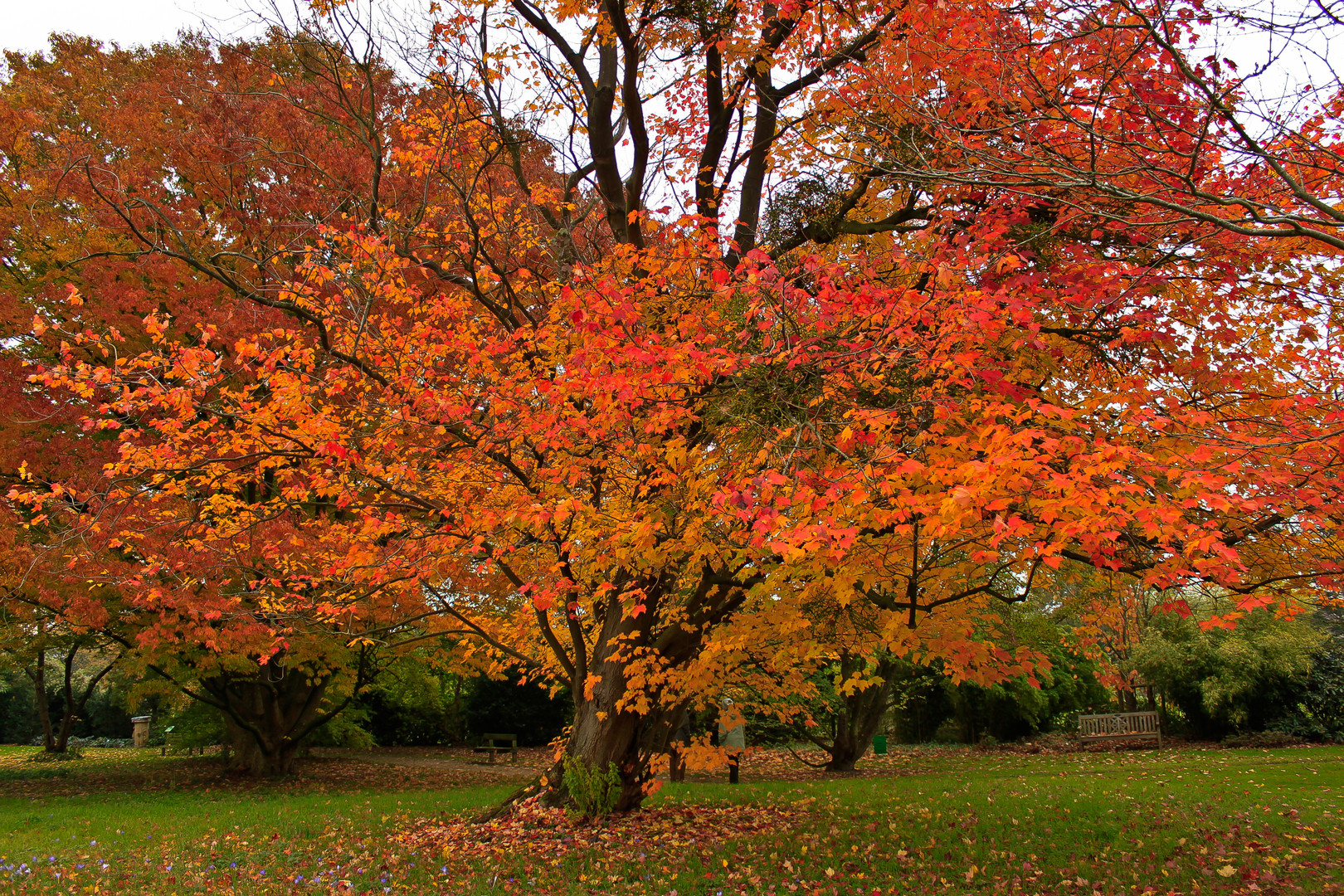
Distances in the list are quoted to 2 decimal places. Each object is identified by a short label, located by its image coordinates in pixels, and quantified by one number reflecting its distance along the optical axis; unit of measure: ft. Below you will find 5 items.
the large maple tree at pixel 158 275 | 29.78
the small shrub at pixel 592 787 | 25.21
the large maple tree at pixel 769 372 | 14.60
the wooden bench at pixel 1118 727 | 58.75
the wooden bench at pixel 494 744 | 61.26
